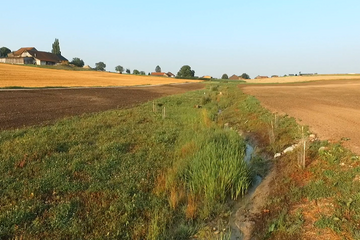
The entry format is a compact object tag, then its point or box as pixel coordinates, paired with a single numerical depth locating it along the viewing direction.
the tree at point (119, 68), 191.25
